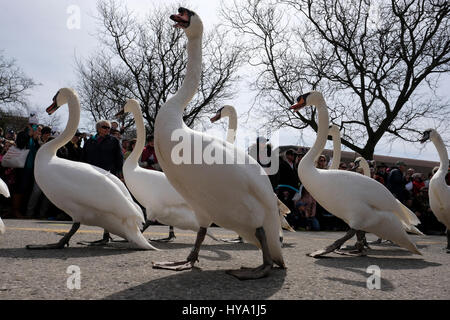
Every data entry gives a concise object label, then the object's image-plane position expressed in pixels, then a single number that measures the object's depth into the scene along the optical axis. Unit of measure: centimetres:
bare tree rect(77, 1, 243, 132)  1998
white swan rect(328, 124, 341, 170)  662
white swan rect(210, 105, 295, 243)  644
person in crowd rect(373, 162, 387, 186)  1098
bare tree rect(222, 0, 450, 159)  1542
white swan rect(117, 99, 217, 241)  505
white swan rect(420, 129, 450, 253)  609
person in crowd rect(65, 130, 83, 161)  826
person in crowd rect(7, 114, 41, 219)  791
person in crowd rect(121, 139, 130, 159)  917
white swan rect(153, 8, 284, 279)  275
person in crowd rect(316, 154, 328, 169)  910
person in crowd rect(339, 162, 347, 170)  1115
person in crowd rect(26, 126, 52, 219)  795
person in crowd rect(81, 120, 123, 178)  727
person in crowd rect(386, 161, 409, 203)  972
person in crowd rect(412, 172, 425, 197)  1178
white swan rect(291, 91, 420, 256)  459
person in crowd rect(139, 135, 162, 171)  820
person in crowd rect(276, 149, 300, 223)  902
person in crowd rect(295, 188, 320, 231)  909
